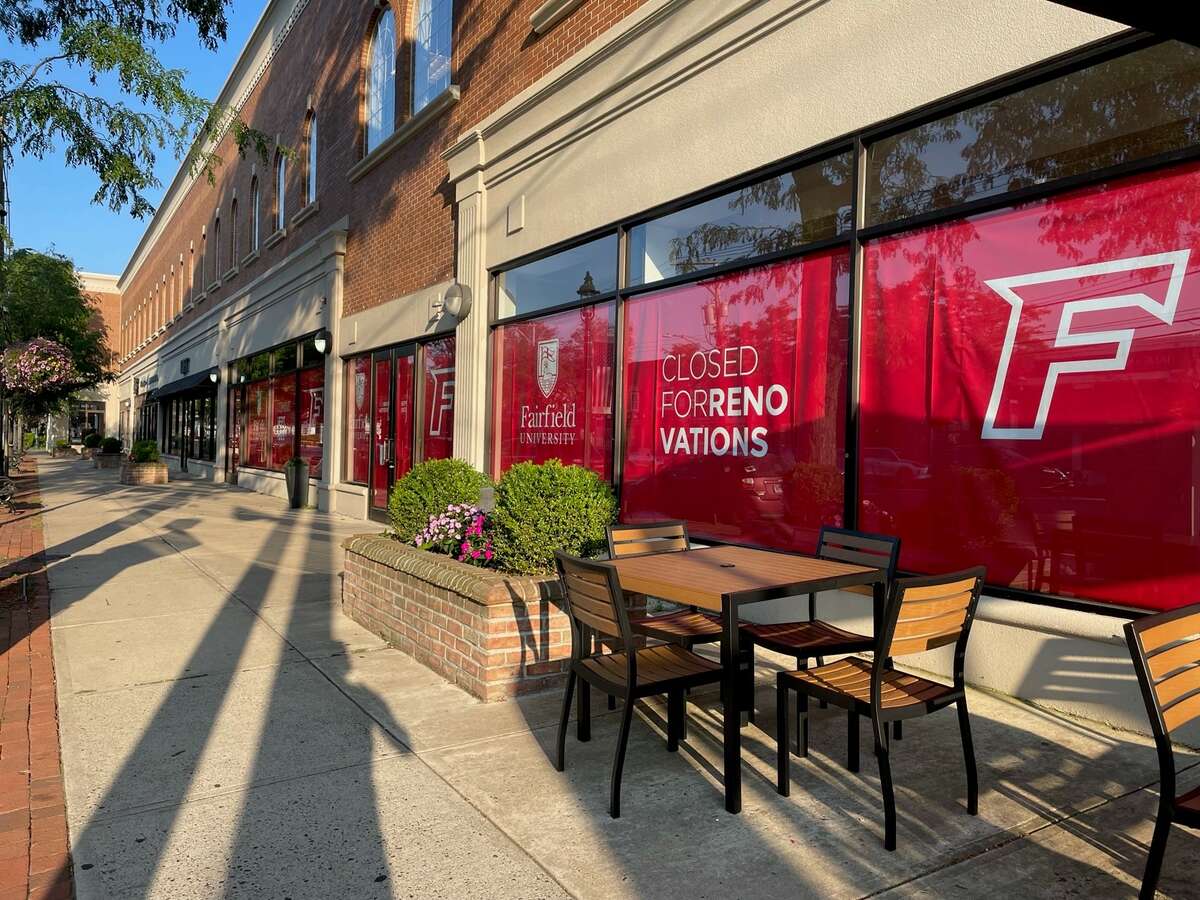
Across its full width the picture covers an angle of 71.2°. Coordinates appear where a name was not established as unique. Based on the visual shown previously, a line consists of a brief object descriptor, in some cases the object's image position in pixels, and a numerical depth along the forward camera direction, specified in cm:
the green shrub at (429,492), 645
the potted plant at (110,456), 3134
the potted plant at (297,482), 1645
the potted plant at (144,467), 2294
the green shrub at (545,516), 543
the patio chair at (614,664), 336
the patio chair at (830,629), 405
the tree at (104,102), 818
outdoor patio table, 335
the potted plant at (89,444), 4266
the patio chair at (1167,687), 237
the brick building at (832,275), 445
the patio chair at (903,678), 304
